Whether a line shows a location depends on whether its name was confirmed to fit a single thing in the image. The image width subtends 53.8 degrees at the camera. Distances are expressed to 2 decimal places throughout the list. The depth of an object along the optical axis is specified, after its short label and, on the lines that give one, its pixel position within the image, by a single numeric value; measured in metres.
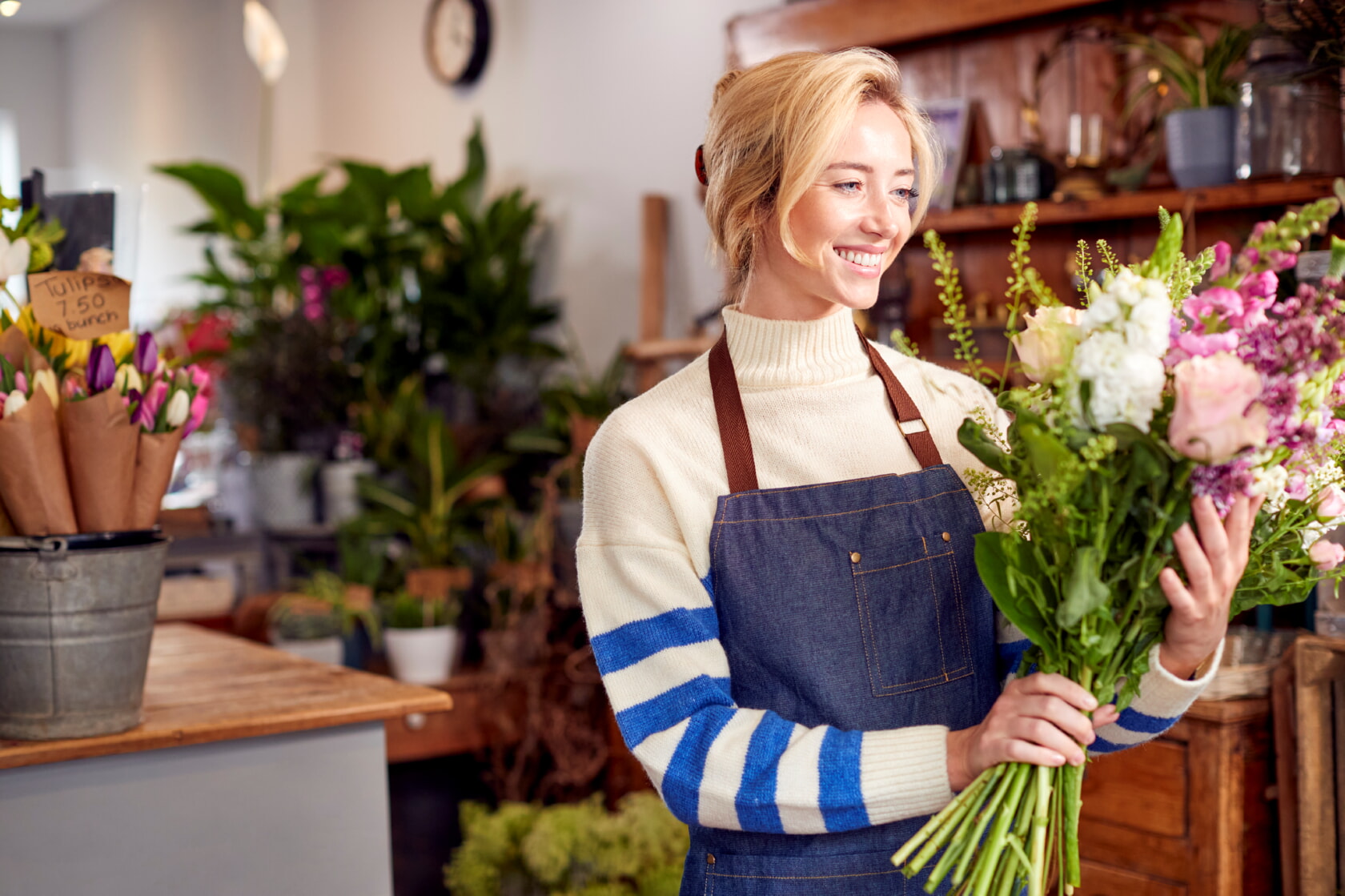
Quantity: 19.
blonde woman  1.24
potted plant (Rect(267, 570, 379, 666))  3.59
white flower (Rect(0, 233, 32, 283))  1.75
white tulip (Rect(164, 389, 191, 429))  1.82
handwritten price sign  1.75
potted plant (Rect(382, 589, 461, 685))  3.58
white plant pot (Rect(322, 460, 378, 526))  4.12
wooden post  3.94
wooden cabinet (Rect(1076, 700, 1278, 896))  2.17
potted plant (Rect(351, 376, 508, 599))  3.73
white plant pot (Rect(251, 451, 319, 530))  4.18
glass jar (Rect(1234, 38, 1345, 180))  2.37
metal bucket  1.69
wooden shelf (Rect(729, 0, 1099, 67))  2.90
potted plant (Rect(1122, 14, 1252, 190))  2.47
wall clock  4.94
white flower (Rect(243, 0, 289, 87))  5.23
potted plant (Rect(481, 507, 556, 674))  3.52
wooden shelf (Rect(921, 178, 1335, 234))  2.40
